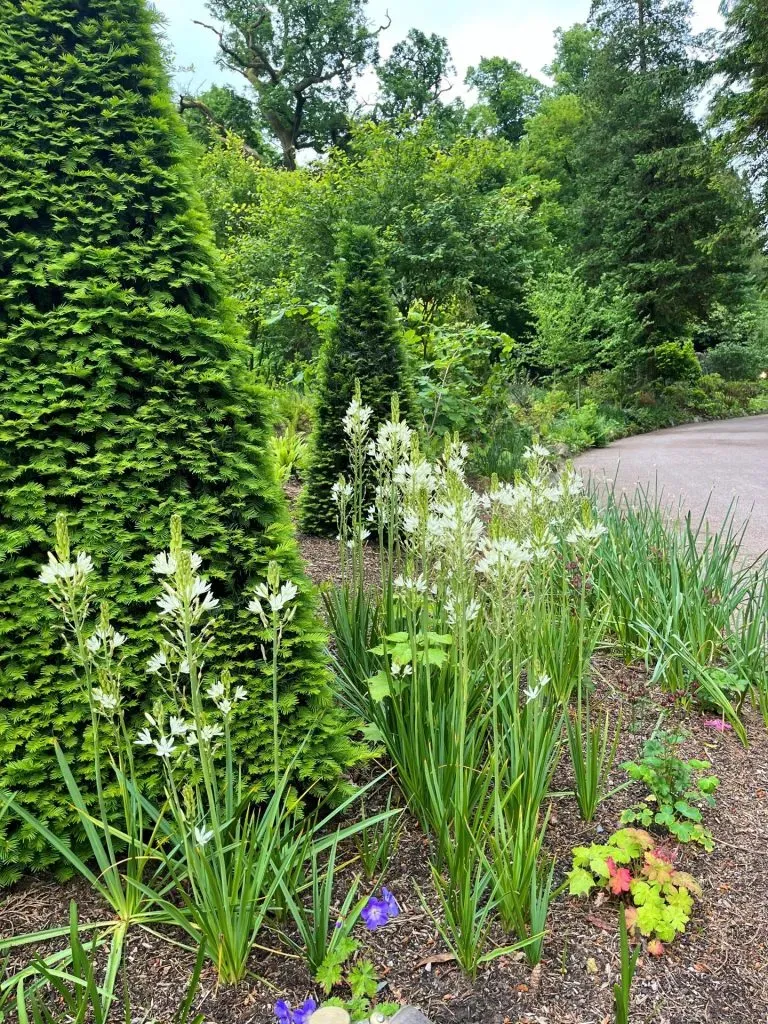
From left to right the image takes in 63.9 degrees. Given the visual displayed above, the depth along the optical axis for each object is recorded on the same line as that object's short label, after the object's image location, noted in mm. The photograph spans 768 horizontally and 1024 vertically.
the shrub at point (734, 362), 23891
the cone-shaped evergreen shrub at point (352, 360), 5281
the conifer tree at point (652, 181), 18719
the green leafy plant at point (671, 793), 2203
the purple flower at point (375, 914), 1829
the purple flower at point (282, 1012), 1507
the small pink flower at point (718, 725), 2936
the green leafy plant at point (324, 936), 1636
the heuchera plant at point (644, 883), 1868
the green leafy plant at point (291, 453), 6539
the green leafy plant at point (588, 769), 2223
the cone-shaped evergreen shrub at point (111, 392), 1995
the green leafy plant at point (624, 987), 1444
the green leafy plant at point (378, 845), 2000
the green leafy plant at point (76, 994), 1309
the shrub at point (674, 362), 19141
